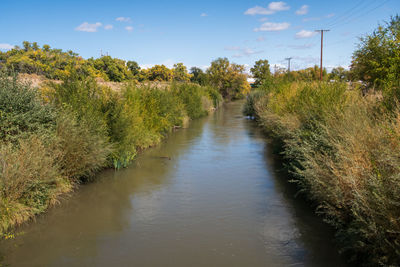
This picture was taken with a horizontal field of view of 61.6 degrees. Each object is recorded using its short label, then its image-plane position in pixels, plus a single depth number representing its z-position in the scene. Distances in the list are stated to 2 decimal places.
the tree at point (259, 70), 84.76
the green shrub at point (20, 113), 7.70
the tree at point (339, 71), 69.12
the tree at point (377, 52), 17.20
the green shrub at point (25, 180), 6.50
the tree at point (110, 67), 45.13
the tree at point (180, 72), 61.50
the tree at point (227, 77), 61.84
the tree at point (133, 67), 58.41
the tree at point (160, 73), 58.62
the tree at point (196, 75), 54.51
